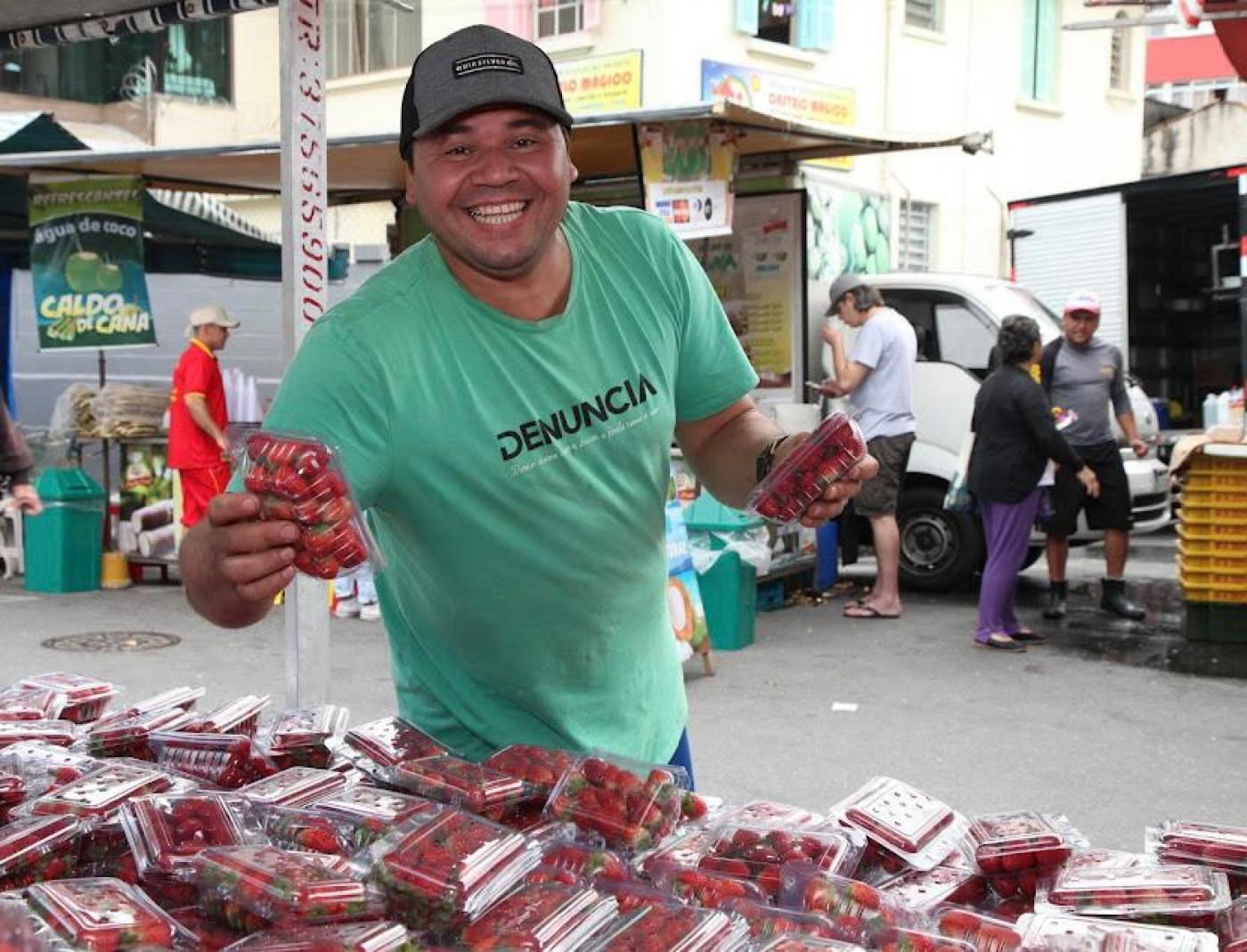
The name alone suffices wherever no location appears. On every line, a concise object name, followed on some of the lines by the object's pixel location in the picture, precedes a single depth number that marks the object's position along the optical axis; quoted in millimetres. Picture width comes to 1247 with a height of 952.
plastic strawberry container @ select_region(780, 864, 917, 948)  1908
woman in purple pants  8602
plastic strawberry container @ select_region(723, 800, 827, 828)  2260
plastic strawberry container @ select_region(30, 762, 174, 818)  2203
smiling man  2299
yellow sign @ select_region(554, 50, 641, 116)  18406
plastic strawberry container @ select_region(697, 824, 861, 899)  2105
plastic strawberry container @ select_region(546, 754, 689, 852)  2207
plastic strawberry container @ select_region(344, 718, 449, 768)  2441
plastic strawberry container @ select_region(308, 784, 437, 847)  2070
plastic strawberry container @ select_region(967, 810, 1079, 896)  2211
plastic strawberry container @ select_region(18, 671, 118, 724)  3113
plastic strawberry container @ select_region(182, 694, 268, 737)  2830
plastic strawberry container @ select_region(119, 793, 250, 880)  1981
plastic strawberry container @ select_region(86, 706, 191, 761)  2709
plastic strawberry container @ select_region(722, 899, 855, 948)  1875
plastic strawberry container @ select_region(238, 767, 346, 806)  2246
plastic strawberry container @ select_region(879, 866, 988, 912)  2096
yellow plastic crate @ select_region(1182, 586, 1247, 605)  8883
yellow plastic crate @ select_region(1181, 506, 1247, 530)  8648
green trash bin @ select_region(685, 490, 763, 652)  8766
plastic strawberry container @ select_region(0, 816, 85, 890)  2031
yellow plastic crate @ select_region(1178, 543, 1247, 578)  8820
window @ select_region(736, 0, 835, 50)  19562
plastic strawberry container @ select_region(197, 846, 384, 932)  1790
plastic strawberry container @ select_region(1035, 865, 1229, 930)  2021
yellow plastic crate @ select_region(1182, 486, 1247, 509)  8641
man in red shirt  10203
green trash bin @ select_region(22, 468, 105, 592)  10945
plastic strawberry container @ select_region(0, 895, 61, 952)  1279
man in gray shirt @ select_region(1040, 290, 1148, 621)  9680
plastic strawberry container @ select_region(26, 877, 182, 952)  1713
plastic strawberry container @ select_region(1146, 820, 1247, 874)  2193
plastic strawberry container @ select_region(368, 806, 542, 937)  1844
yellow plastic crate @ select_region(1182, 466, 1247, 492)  8633
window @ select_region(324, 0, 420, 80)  22188
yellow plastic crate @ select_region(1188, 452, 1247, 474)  8641
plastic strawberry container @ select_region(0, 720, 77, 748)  2746
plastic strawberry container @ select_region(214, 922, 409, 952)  1696
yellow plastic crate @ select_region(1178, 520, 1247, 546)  8664
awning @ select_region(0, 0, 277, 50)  4570
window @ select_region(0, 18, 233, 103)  23812
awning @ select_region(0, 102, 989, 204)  9129
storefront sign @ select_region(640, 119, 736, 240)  8992
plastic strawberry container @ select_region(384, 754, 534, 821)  2223
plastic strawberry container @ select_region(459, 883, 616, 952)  1776
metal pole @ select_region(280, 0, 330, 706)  4246
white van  10617
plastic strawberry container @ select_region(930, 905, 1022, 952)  1903
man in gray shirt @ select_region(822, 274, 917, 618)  9766
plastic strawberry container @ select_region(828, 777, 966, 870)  2230
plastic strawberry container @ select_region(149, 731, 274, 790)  2549
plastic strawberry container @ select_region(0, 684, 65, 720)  2965
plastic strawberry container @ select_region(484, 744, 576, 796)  2326
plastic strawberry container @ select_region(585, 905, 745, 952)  1790
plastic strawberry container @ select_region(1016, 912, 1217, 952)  1866
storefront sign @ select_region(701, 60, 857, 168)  18500
